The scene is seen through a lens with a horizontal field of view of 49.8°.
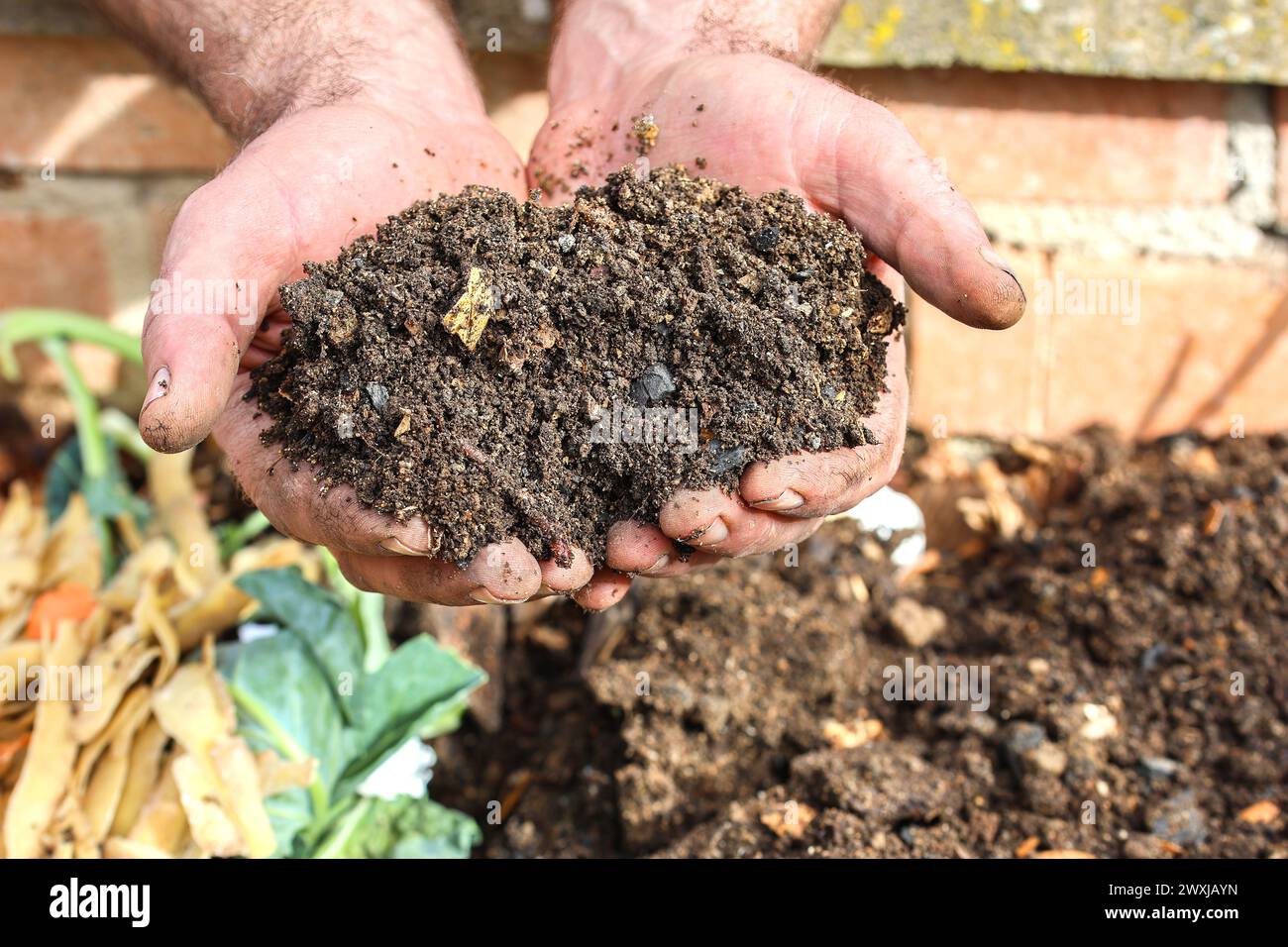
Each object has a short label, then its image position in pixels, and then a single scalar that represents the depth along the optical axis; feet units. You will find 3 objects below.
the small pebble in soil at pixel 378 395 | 1.04
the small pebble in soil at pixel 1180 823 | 1.26
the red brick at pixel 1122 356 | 1.75
